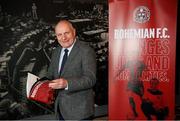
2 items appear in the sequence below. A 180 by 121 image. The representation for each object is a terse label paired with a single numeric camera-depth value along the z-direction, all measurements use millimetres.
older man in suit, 2385
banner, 3613
